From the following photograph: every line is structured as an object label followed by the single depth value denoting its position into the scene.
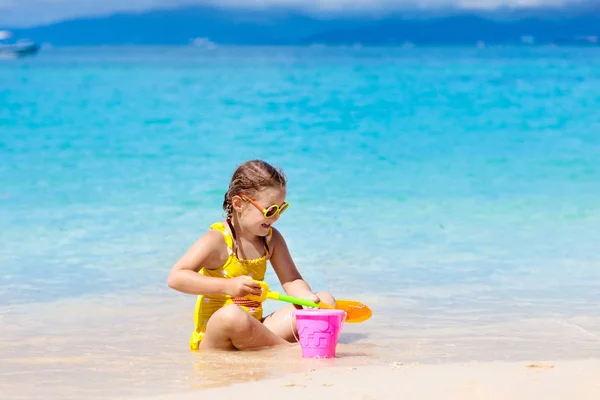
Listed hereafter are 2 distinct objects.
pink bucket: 6.21
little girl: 6.52
